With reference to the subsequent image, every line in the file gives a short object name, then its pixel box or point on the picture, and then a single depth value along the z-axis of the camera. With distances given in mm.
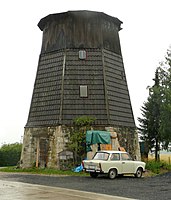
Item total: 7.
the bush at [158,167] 13512
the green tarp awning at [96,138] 11811
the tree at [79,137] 12201
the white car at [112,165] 9382
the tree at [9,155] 18202
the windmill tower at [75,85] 12753
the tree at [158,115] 16077
